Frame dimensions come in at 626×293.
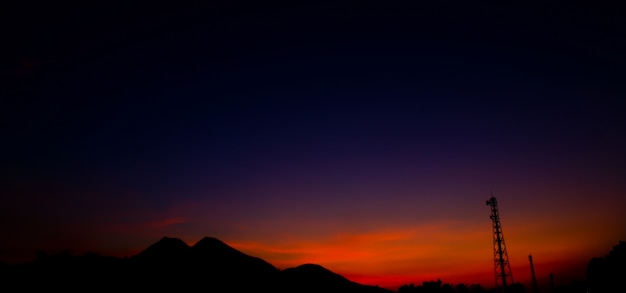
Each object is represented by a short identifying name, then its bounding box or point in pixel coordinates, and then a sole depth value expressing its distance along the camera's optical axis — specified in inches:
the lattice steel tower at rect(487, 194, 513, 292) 2376.0
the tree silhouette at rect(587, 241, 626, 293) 2980.6
